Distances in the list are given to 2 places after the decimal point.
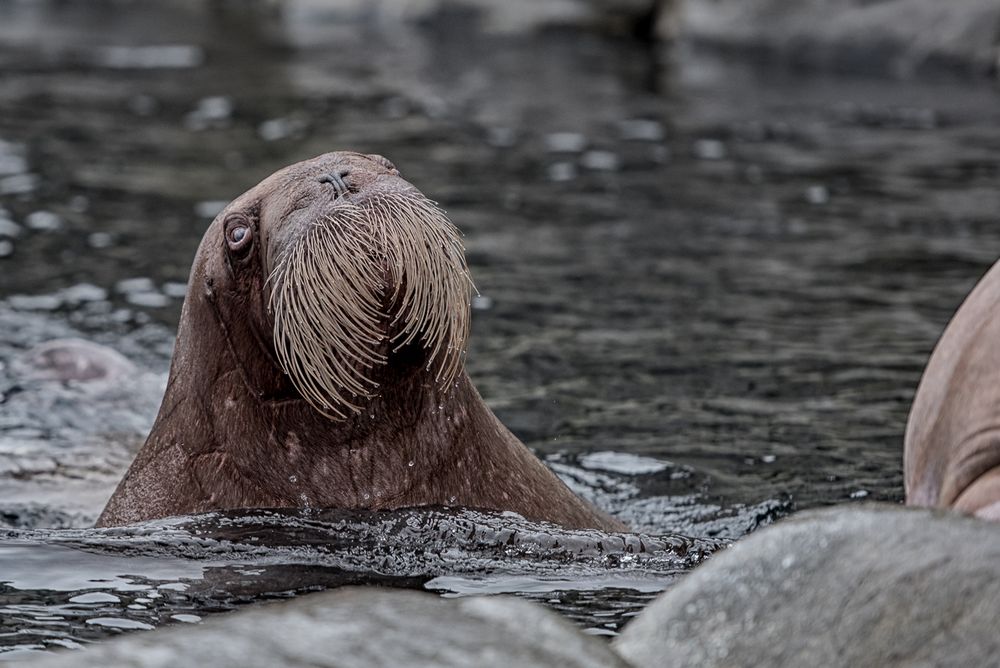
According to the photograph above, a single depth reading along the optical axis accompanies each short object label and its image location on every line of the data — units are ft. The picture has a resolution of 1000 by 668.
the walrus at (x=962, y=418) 24.85
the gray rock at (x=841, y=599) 18.13
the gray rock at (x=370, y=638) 16.57
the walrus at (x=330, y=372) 30.73
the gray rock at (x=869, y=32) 114.21
